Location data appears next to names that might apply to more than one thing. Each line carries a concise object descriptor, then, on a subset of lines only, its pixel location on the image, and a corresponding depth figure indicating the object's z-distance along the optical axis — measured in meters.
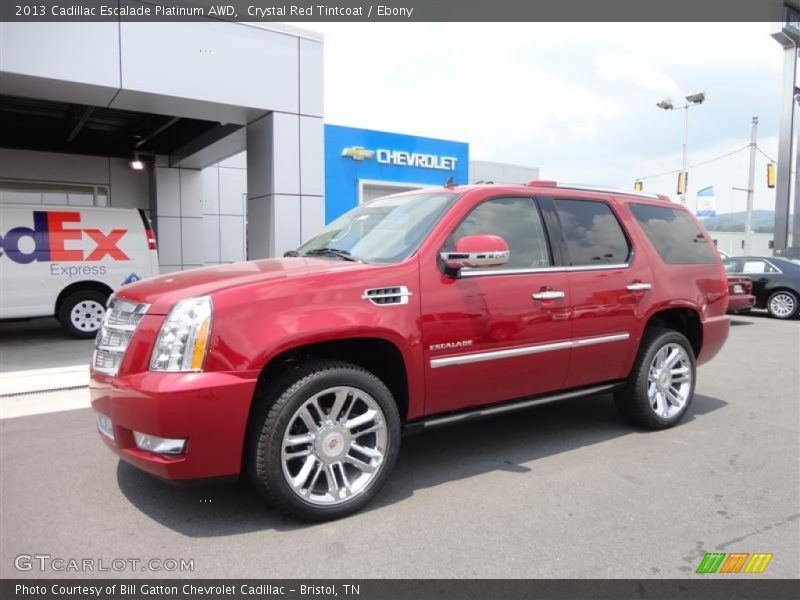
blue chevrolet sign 16.39
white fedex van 9.16
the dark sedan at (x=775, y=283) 13.29
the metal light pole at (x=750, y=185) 28.28
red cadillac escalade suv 2.92
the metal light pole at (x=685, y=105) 23.39
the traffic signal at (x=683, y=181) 25.41
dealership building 7.79
